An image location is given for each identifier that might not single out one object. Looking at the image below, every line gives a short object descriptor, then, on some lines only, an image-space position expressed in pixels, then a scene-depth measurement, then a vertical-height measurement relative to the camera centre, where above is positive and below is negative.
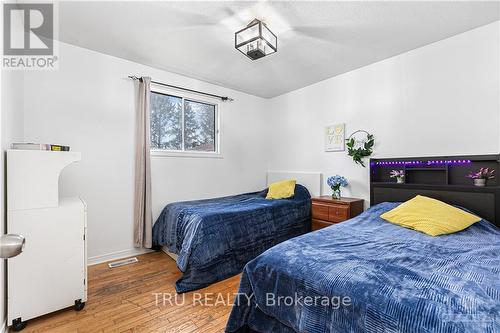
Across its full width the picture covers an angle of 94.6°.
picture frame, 3.45 +0.45
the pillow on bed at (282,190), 3.61 -0.37
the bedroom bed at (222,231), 2.26 -0.76
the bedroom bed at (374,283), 0.92 -0.55
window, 3.34 +0.65
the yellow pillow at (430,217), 1.88 -0.44
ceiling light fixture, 2.04 +1.15
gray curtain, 2.97 -0.11
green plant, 3.10 +0.23
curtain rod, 2.98 +1.17
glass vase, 3.28 -0.37
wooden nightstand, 2.92 -0.57
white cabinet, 1.65 -0.56
